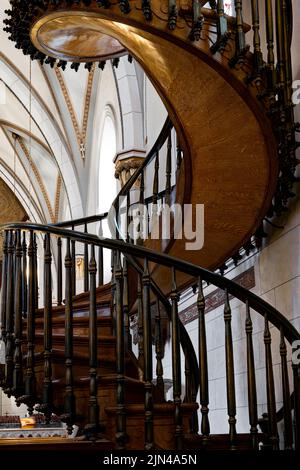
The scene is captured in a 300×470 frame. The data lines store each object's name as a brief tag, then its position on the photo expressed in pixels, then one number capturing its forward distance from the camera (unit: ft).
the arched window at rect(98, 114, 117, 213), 38.86
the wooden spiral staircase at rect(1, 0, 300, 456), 14.64
